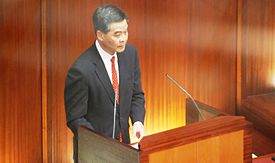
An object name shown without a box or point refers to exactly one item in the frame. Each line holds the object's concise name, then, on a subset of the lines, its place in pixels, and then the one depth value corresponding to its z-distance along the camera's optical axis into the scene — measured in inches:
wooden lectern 245.4
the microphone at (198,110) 272.8
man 265.3
